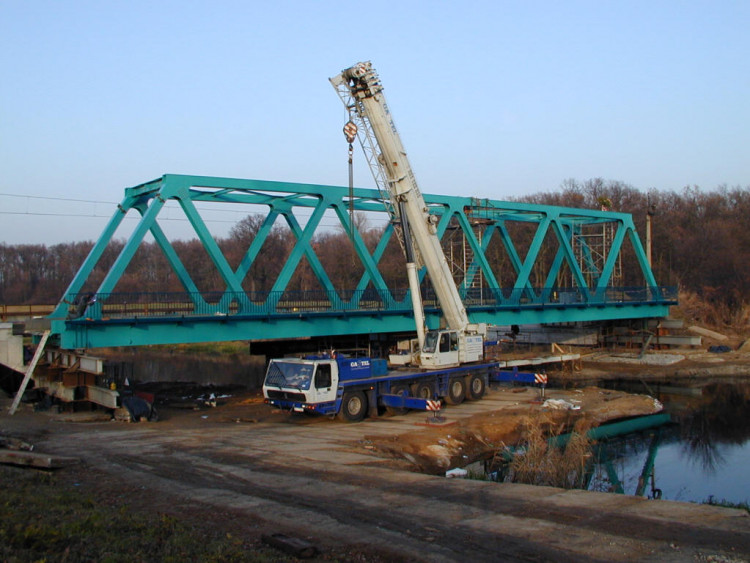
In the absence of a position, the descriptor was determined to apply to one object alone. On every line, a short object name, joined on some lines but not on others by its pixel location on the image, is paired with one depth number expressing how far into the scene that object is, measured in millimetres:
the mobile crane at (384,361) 19484
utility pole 44438
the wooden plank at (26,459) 12086
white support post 20062
